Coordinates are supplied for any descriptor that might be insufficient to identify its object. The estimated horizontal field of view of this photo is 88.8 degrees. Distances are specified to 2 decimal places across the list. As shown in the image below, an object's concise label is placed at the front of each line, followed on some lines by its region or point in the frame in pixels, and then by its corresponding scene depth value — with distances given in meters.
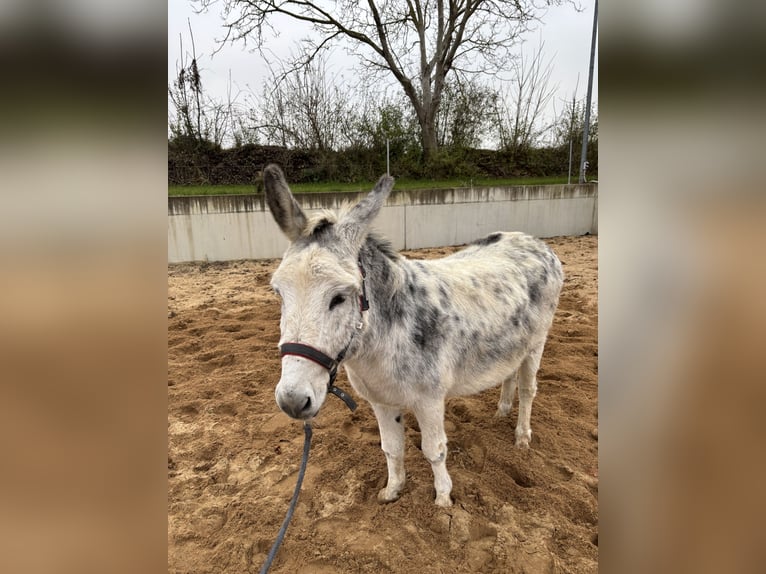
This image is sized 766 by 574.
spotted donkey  1.88
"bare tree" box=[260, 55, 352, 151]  14.60
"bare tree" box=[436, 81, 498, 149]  17.12
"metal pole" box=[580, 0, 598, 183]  12.58
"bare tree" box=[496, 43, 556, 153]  17.41
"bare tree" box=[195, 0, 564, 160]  16.52
